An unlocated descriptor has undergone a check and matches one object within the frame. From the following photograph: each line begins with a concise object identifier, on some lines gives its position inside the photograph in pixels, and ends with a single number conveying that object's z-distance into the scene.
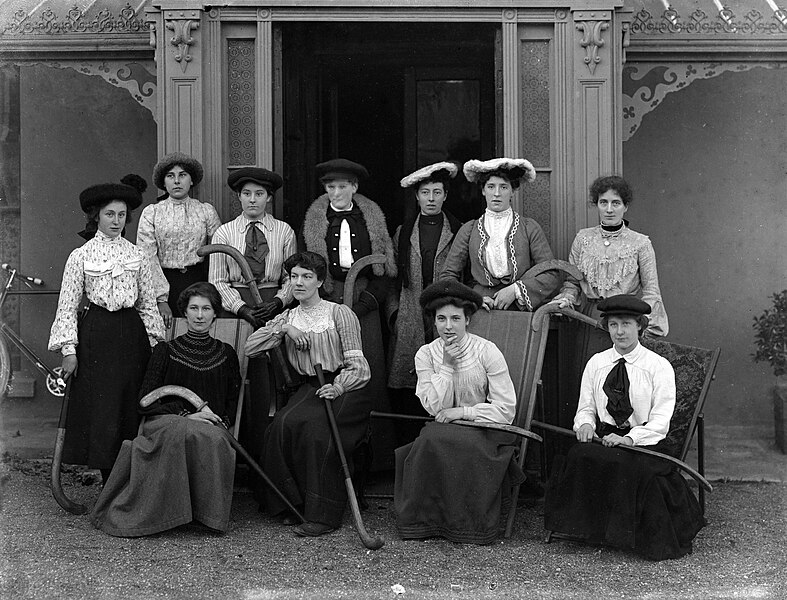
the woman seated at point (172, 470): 5.01
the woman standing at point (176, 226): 6.14
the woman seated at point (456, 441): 4.99
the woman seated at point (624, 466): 4.74
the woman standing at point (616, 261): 5.86
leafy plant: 7.45
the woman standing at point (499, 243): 5.96
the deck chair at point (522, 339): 5.62
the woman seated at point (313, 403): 5.23
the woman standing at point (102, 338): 5.52
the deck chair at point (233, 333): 5.67
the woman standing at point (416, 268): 6.25
